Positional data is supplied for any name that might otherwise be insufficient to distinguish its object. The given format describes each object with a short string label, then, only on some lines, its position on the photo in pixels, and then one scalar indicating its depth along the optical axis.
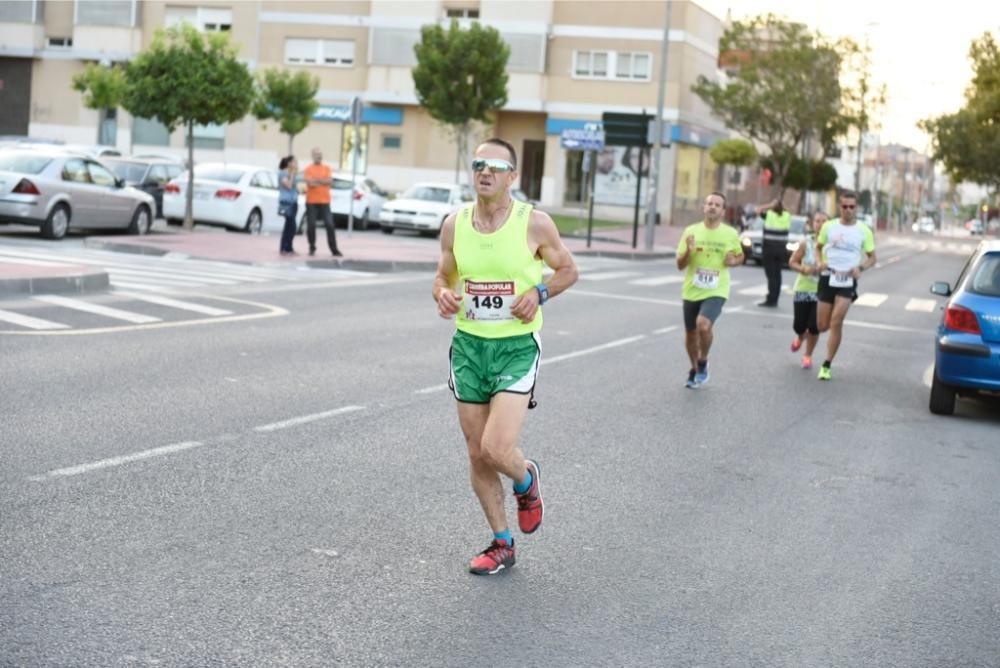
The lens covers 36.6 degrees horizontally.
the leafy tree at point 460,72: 54.34
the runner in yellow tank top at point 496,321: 6.18
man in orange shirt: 25.80
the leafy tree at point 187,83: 30.44
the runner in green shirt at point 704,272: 13.09
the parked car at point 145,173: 33.12
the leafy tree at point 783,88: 62.75
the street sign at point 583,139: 40.03
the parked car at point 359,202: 38.75
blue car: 11.99
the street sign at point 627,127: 40.03
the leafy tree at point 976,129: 57.03
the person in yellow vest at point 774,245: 23.53
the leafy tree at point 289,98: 53.19
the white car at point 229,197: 31.19
